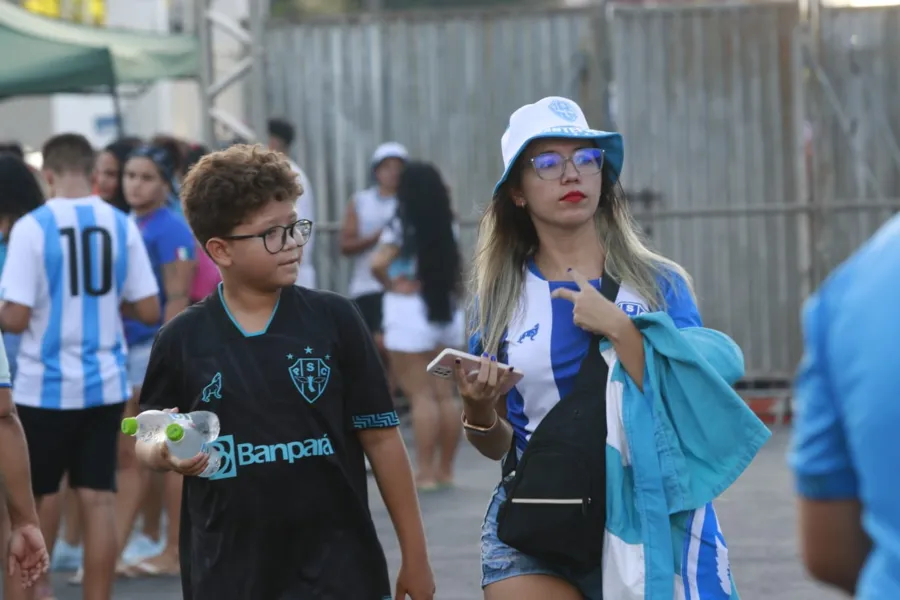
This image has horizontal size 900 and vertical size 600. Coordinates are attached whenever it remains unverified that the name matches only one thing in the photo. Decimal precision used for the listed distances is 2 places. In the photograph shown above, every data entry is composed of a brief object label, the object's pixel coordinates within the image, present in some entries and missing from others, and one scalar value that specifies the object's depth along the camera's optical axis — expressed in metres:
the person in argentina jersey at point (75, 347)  13.31
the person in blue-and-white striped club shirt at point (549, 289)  7.75
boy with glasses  7.67
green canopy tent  20.95
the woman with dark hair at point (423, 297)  19.02
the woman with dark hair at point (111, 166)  17.61
